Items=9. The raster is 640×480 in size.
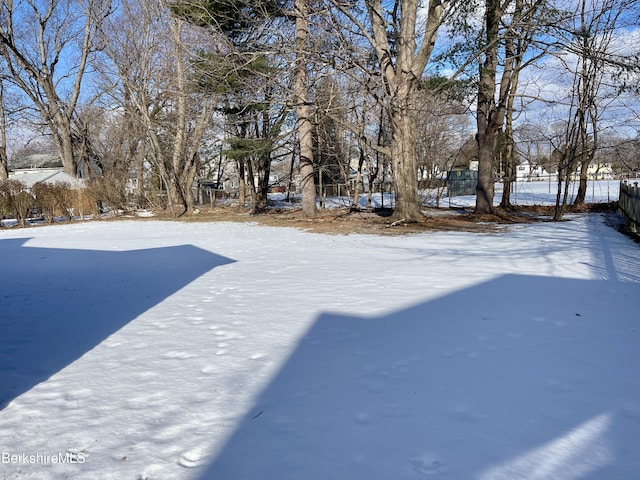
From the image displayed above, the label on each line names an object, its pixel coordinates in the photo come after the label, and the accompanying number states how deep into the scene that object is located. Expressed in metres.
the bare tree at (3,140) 27.61
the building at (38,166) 29.48
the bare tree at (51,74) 24.59
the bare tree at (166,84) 17.81
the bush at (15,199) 17.69
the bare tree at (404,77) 11.63
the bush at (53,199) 18.44
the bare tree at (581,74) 10.14
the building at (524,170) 75.85
